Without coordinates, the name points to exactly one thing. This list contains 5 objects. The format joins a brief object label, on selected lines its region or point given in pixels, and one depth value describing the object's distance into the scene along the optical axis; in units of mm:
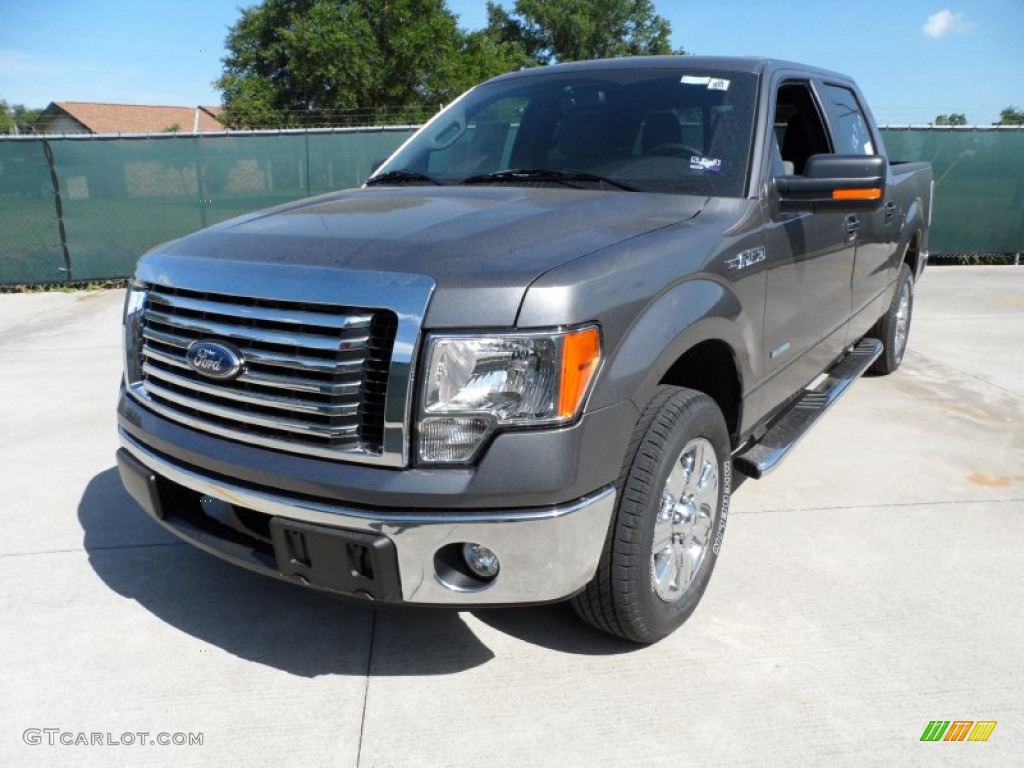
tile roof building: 55500
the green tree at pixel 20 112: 60019
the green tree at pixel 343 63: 28219
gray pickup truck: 1990
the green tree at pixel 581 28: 48438
